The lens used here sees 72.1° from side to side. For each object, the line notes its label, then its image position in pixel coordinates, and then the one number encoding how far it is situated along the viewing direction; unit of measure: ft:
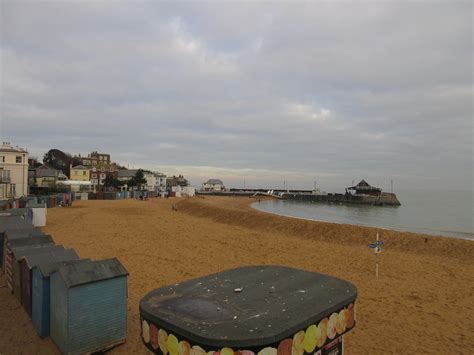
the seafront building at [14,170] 143.54
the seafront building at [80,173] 251.60
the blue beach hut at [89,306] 19.86
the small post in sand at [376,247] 42.66
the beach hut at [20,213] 58.49
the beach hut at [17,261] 27.57
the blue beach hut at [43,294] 22.13
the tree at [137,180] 268.62
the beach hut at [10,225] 38.63
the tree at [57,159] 298.47
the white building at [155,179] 340.80
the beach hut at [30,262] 25.03
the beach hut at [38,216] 75.00
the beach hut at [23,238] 31.27
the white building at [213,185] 432.66
